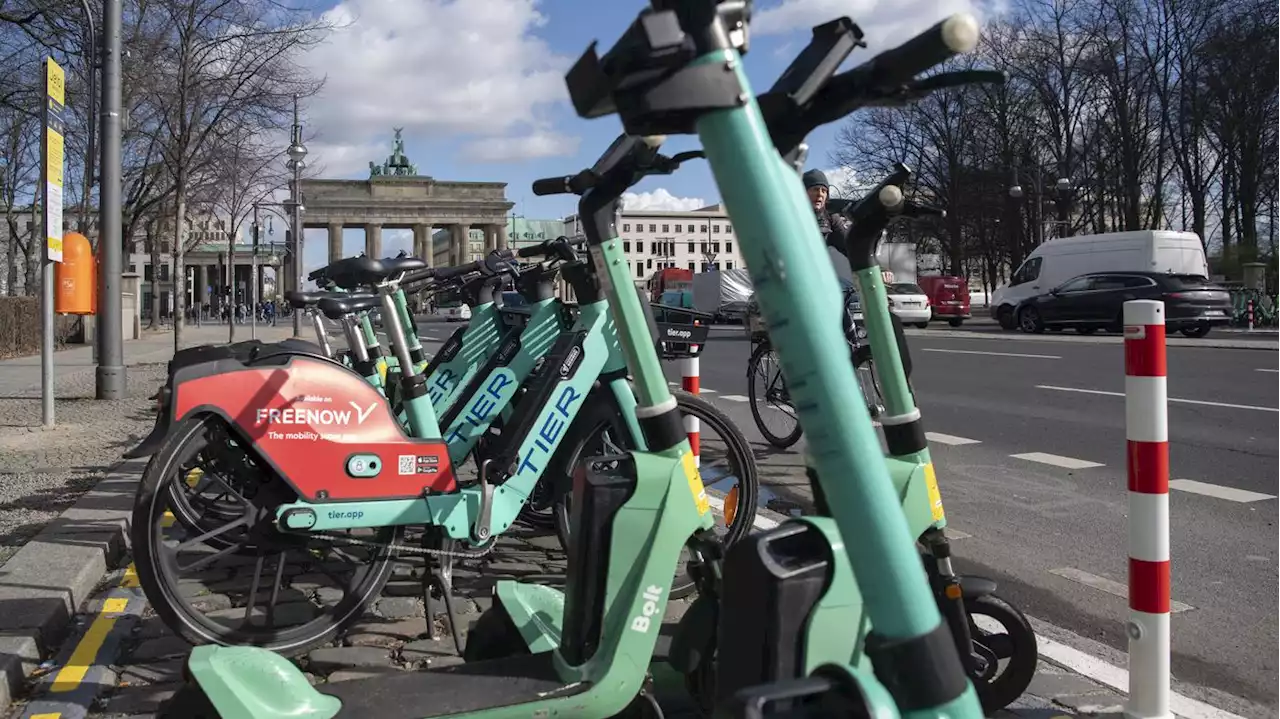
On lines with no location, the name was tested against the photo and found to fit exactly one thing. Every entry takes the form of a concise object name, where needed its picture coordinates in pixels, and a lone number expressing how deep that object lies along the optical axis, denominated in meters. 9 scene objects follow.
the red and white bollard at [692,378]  5.04
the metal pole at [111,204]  11.35
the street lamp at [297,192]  24.84
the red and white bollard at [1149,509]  2.92
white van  28.31
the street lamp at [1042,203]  47.53
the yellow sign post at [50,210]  9.26
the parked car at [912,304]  29.91
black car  22.88
